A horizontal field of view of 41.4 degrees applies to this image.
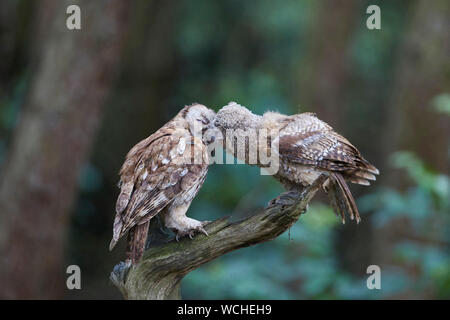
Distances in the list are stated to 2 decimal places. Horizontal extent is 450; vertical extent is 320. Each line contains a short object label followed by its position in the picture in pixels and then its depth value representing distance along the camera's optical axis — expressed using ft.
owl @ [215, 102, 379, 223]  9.60
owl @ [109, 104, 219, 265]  8.93
